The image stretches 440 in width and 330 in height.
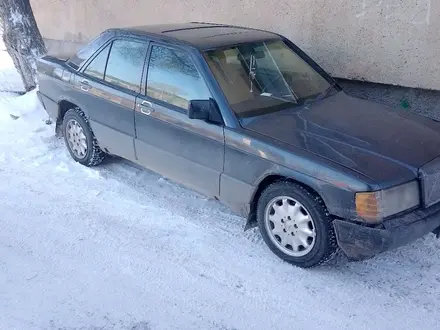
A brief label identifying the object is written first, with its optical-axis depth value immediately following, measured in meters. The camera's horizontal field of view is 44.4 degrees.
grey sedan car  3.56
